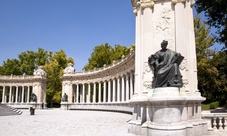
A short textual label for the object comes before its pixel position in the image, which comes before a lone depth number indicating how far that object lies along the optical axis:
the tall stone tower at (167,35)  14.77
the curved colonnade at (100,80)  44.46
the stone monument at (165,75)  12.02
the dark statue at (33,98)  68.31
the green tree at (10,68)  88.61
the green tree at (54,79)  77.69
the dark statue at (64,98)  66.94
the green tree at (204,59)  41.31
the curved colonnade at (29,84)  73.00
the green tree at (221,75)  43.50
